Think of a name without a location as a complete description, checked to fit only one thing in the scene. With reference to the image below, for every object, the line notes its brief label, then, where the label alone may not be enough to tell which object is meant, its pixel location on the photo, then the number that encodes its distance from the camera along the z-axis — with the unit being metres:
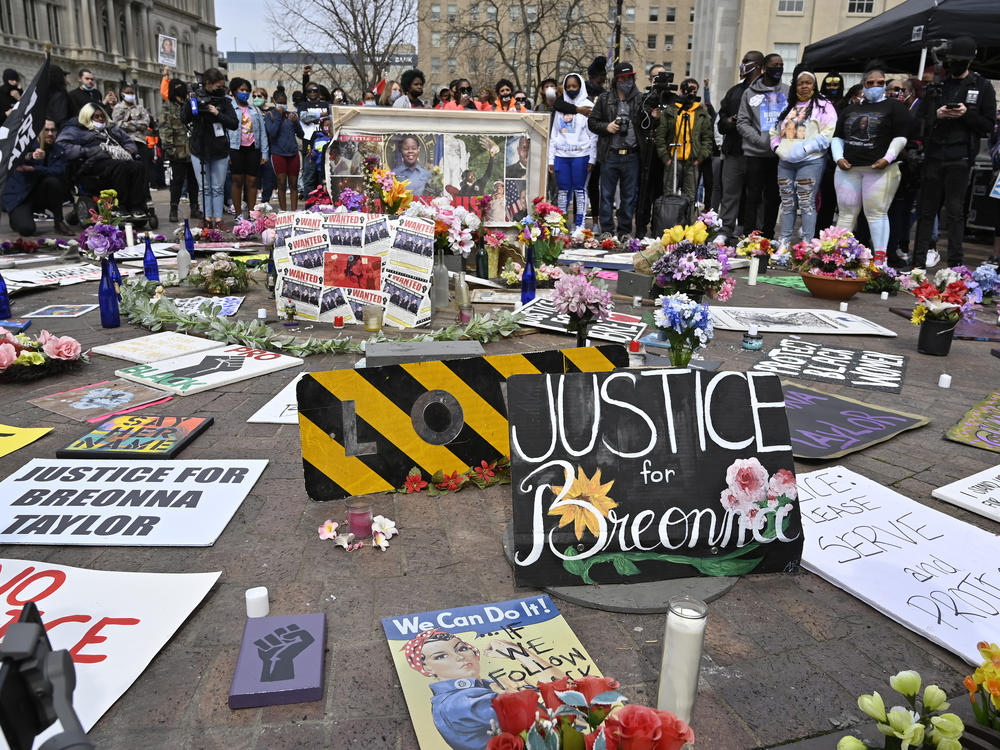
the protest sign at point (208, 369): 4.68
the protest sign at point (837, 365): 5.13
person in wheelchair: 10.80
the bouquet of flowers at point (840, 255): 7.56
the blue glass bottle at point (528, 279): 6.96
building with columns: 53.09
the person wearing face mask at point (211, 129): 10.94
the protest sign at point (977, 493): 3.27
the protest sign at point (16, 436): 3.71
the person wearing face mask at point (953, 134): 8.32
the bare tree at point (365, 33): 28.53
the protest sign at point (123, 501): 2.88
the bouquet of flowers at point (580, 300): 3.92
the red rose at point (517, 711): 1.40
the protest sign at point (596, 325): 5.95
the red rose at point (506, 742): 1.34
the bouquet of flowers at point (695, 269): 5.01
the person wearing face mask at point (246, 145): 11.90
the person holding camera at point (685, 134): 10.80
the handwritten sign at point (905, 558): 2.48
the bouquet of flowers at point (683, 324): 3.86
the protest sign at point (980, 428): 4.08
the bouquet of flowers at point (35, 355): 4.62
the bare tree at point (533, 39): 31.03
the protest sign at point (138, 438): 3.54
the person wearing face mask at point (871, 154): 8.68
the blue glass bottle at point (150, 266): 7.27
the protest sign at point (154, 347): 5.20
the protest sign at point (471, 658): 1.92
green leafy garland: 5.43
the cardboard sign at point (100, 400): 4.19
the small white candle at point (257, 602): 2.38
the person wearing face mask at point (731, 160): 10.61
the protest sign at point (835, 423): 3.92
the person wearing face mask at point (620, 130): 10.53
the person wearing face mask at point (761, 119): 9.96
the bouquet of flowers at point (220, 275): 7.16
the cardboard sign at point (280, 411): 4.16
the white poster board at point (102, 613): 2.10
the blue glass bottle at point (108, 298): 5.82
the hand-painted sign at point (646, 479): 2.63
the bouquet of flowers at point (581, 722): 1.32
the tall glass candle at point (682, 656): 1.90
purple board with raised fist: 2.05
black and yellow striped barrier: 3.23
